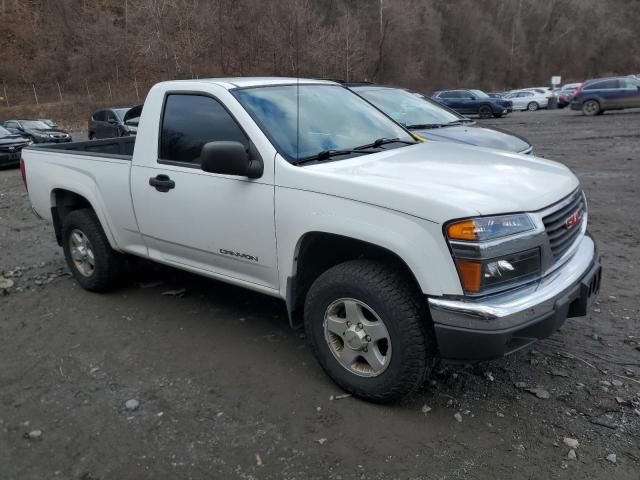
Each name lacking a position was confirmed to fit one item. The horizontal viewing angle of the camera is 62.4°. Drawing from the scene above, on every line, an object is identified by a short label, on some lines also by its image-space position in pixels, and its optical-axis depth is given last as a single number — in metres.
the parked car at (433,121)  6.79
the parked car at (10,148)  15.38
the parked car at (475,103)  28.00
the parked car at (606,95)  22.92
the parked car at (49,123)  21.92
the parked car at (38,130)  19.23
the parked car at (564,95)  33.34
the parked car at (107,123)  17.65
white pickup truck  2.62
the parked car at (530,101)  34.66
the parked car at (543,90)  35.25
